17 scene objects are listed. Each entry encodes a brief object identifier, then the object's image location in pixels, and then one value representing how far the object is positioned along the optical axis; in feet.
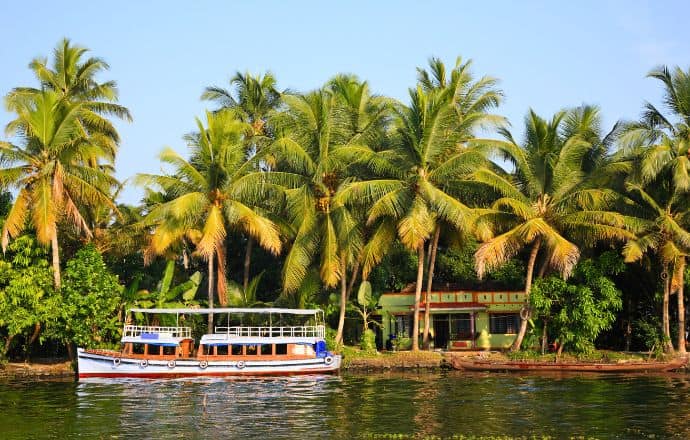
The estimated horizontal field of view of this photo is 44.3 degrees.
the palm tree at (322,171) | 121.19
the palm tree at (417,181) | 116.78
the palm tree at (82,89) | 133.49
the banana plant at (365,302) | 131.13
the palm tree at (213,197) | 119.24
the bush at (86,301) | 115.85
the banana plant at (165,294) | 123.95
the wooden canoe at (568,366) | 108.78
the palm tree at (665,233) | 113.60
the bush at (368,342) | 126.52
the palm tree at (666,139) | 112.37
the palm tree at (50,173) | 114.52
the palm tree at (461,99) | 126.62
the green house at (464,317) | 132.98
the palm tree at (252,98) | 144.87
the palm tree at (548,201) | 116.06
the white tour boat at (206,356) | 110.73
